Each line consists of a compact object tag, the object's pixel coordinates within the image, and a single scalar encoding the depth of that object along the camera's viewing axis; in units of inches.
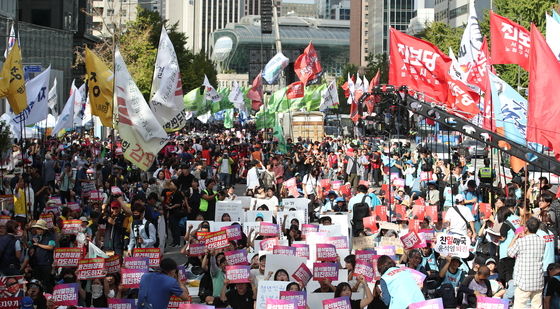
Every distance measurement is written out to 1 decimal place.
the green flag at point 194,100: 2177.7
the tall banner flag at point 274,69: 1879.9
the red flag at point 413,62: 979.3
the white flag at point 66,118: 1156.5
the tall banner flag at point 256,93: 1811.0
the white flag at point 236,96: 2299.5
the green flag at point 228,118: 2420.3
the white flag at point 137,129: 692.1
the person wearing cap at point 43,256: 537.3
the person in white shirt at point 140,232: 629.9
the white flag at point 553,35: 635.5
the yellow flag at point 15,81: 831.7
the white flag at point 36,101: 1013.8
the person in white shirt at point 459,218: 640.4
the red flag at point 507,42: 700.7
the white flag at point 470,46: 1051.3
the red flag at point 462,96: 1061.8
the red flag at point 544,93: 554.6
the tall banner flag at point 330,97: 1968.5
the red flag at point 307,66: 1770.4
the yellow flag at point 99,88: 762.2
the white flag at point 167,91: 802.2
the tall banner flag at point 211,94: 2098.2
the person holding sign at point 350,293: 419.8
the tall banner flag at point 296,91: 1776.6
